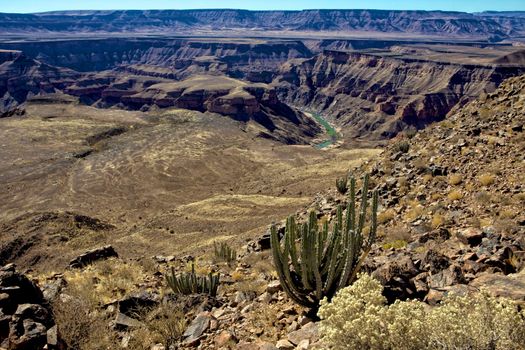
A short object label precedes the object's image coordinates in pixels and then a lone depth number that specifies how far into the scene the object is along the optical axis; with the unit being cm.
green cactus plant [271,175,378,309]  811
